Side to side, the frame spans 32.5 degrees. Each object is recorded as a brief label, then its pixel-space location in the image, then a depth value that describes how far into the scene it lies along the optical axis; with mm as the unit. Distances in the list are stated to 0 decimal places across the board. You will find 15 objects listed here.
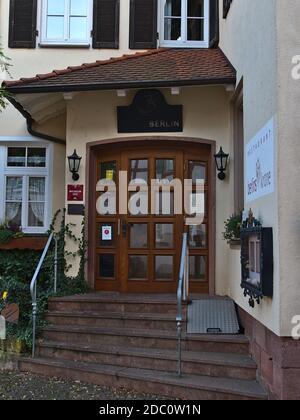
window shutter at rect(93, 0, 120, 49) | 9258
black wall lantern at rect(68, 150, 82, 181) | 8047
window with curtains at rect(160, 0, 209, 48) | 9422
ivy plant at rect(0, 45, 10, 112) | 7387
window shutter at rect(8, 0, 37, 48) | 9289
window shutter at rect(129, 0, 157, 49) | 9234
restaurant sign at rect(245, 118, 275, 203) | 4742
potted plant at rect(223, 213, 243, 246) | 6586
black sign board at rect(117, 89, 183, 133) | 7824
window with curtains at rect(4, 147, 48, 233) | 9234
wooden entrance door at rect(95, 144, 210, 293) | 7902
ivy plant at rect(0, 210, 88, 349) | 6910
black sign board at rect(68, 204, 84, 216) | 8086
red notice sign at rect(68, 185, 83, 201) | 8109
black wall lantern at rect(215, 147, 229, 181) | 7531
